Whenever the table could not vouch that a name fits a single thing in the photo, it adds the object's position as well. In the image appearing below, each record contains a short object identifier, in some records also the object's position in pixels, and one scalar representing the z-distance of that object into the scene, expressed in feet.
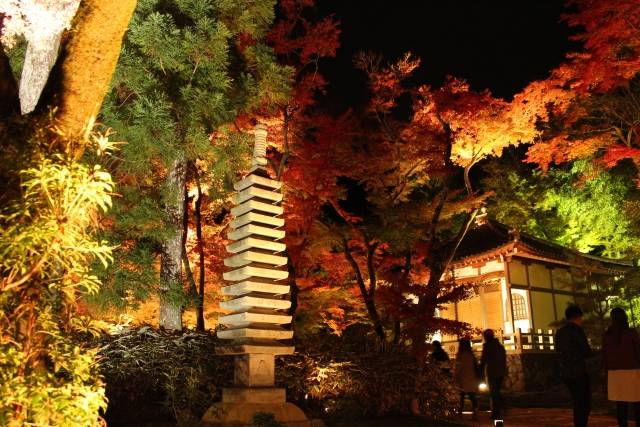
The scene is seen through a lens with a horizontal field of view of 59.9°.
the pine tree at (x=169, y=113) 35.12
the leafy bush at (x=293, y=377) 28.32
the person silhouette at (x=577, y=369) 23.43
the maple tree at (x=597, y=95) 45.60
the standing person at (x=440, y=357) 41.29
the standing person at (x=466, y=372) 38.68
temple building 71.05
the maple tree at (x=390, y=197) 43.75
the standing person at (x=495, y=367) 32.79
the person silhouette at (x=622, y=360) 23.81
